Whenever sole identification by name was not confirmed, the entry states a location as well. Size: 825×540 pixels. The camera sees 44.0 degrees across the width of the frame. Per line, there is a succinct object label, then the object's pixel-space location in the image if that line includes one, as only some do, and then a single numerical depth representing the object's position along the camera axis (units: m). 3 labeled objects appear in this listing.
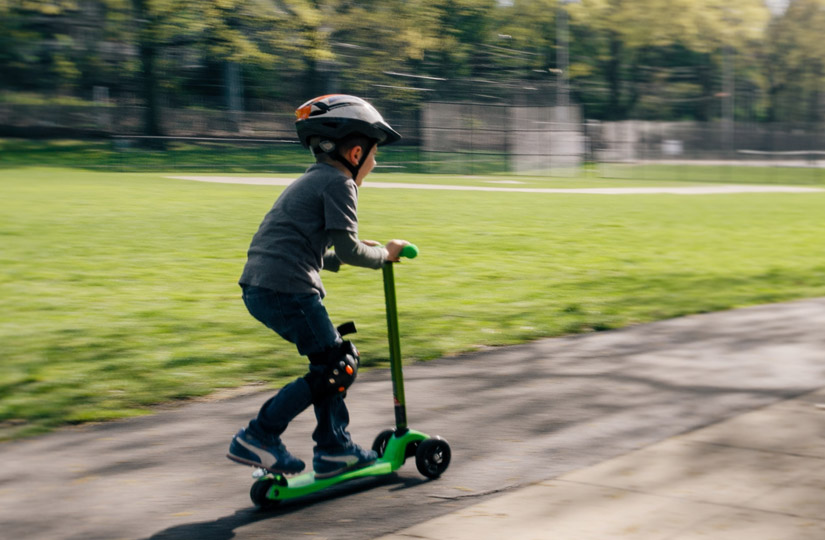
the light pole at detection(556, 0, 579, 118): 50.38
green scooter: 4.06
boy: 3.90
